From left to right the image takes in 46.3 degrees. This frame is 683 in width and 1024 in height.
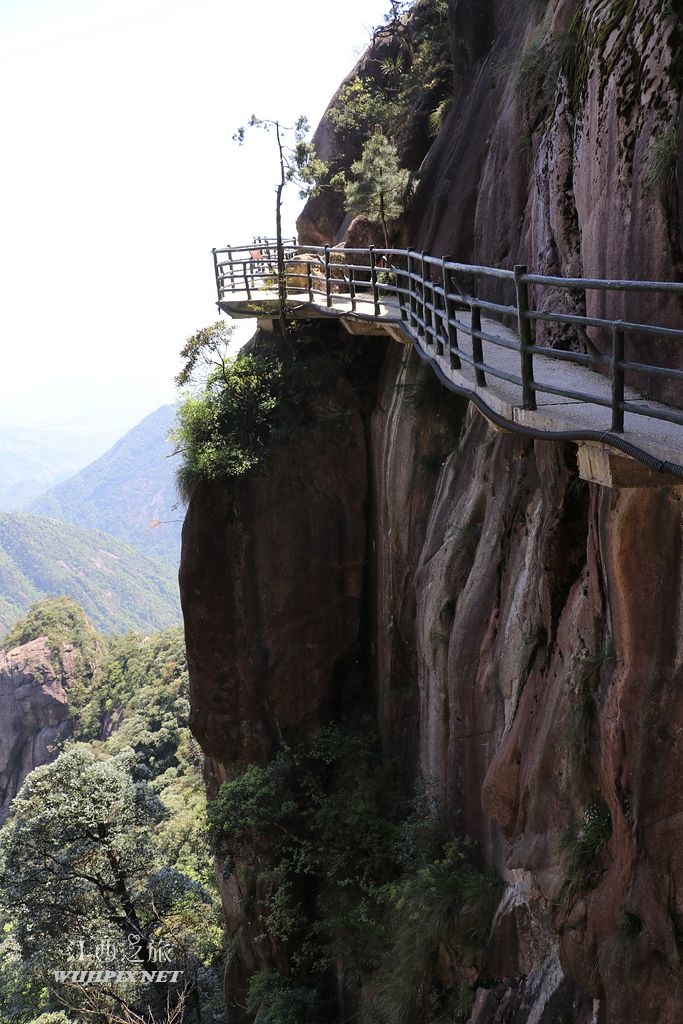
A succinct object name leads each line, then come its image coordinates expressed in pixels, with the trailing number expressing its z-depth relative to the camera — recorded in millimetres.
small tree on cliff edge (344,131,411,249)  13859
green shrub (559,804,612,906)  6102
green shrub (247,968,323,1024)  12484
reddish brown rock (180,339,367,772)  15148
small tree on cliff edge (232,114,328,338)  15312
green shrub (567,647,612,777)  6176
